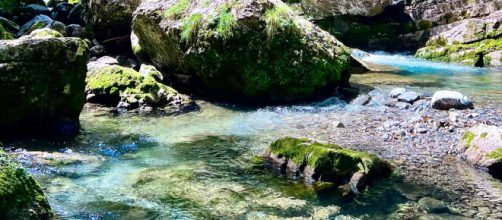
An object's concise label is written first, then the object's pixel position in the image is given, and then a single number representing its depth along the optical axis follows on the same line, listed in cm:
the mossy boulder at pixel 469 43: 2117
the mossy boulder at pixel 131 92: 1161
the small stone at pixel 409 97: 1167
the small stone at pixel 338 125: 977
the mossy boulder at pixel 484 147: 705
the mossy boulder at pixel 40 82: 833
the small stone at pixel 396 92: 1219
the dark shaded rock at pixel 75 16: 2256
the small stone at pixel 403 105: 1133
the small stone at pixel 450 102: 1104
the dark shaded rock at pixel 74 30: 1905
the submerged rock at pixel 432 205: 575
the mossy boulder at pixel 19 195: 442
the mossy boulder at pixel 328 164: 653
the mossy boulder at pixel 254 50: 1206
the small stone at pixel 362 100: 1188
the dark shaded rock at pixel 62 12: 2311
